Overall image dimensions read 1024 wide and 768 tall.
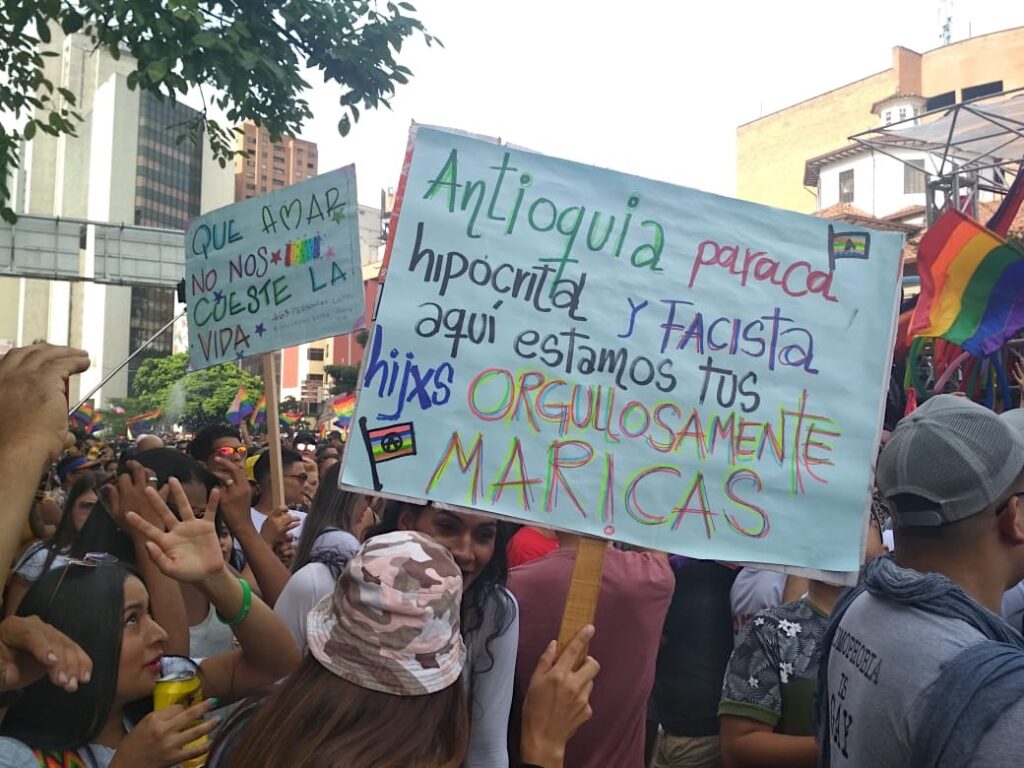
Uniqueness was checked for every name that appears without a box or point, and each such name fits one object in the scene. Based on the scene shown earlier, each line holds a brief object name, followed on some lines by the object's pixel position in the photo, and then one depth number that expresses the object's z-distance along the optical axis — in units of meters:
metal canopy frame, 13.47
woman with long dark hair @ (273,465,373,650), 2.70
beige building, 43.44
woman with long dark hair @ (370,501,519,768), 2.38
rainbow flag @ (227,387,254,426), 17.58
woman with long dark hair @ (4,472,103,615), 2.31
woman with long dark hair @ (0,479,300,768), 1.92
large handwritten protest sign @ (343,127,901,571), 2.20
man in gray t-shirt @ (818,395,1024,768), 1.62
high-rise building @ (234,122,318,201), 136.75
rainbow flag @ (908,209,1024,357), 6.63
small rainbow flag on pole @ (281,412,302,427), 28.55
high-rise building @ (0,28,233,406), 99.31
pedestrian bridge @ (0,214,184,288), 13.84
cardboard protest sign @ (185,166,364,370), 4.27
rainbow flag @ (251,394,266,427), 22.41
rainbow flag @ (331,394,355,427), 18.56
